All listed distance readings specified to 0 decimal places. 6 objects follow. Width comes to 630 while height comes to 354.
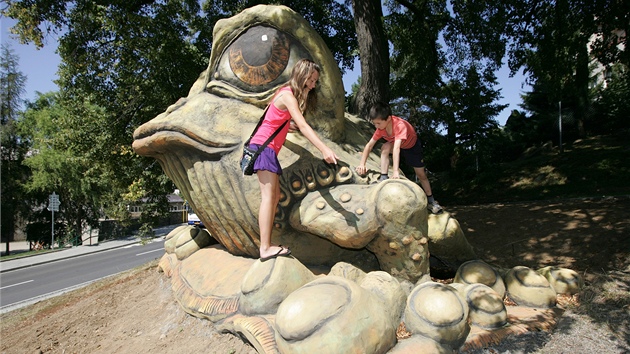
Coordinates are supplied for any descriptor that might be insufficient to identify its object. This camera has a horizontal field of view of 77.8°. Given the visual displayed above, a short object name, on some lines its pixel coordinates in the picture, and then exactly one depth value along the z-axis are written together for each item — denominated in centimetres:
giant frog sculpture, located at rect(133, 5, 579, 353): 252
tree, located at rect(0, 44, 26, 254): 2247
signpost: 2037
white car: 2298
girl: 284
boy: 356
